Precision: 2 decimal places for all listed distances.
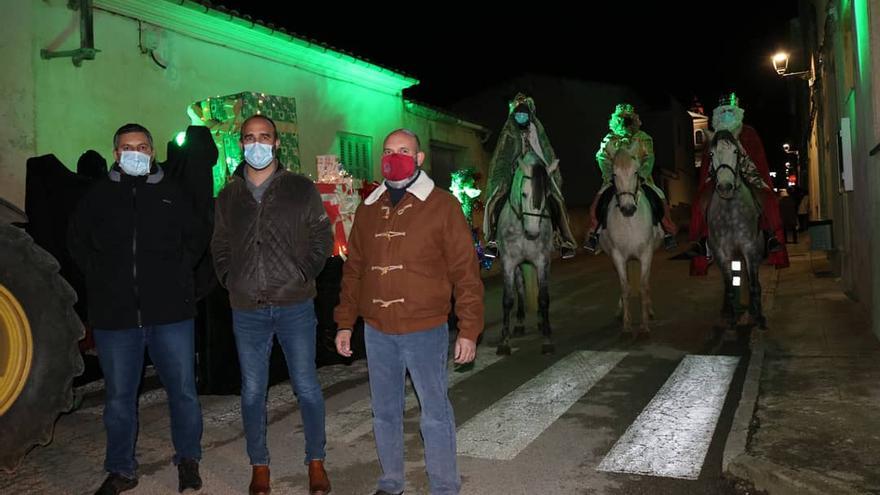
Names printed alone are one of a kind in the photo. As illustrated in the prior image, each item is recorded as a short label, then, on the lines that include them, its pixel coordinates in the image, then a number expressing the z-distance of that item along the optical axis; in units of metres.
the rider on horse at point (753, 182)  9.42
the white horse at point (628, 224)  9.27
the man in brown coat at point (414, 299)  3.76
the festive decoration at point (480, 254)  9.59
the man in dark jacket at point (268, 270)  4.19
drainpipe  8.20
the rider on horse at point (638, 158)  9.95
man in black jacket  4.23
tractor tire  4.43
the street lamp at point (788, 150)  42.82
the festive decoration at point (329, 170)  9.32
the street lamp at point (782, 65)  19.17
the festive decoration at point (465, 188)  16.55
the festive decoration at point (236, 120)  8.39
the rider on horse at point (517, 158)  8.91
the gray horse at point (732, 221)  8.95
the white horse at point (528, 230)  8.82
